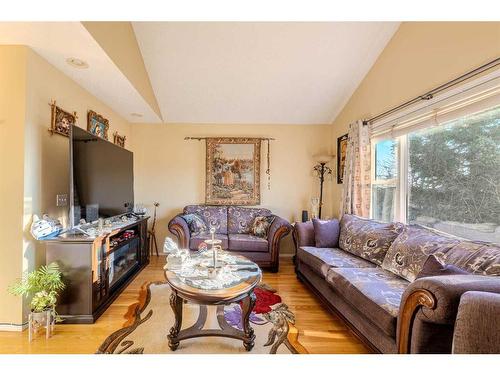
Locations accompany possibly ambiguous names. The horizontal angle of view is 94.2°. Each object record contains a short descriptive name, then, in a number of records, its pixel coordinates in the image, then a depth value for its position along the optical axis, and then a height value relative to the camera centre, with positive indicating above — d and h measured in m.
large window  1.80 +0.08
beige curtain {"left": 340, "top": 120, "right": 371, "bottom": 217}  3.04 +0.19
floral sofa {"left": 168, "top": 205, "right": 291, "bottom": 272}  3.27 -0.81
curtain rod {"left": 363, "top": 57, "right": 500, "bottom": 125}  1.62 +0.83
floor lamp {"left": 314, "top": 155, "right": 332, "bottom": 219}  4.16 +0.23
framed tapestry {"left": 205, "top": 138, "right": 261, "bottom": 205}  4.13 +0.22
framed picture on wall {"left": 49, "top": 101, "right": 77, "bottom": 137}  2.22 +0.63
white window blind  1.64 +0.68
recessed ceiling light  2.08 +1.10
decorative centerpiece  1.70 -0.63
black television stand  1.97 -0.80
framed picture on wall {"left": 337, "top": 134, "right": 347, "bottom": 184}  3.76 +0.48
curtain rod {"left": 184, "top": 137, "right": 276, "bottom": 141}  4.15 +0.81
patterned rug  1.67 -1.20
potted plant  1.78 -0.85
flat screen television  2.13 +0.05
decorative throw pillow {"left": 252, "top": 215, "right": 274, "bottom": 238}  3.58 -0.65
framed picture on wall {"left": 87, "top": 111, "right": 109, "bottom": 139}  2.82 +0.75
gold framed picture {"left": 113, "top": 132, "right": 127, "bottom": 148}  3.51 +0.68
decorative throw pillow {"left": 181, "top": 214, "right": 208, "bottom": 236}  3.53 -0.64
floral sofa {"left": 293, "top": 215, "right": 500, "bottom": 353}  1.11 -0.70
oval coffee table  1.45 -0.69
